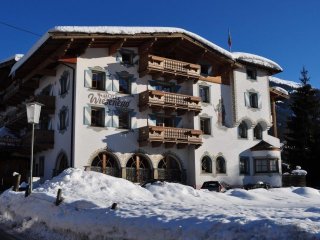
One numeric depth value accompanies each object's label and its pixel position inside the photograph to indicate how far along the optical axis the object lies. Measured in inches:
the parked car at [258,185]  1305.4
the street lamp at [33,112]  697.0
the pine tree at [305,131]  1765.5
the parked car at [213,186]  1104.1
